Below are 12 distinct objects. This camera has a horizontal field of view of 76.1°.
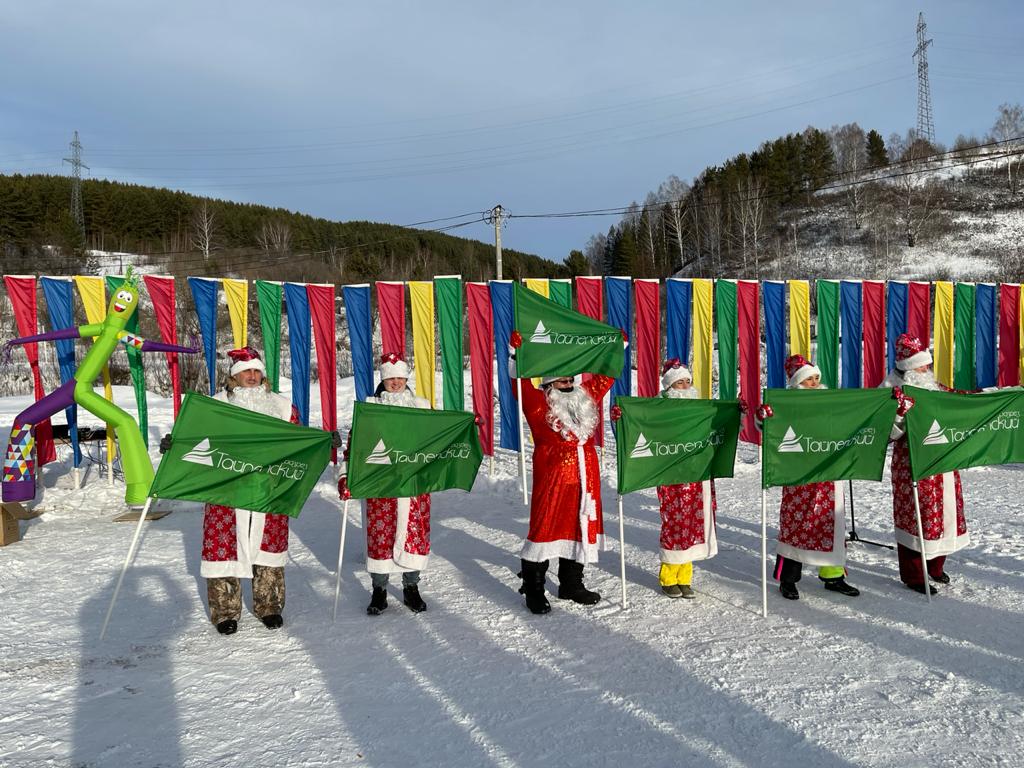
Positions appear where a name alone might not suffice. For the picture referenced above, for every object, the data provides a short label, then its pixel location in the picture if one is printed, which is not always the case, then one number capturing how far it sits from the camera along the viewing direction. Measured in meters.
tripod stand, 5.59
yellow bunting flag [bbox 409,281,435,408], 9.02
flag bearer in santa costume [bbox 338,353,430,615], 4.39
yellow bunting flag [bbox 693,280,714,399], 10.04
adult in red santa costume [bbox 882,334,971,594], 4.55
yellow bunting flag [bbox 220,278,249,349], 8.30
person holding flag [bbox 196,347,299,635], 4.17
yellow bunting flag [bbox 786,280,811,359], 10.44
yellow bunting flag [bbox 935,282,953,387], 11.53
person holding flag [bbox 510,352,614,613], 4.41
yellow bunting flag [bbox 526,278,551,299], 9.22
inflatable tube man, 6.95
